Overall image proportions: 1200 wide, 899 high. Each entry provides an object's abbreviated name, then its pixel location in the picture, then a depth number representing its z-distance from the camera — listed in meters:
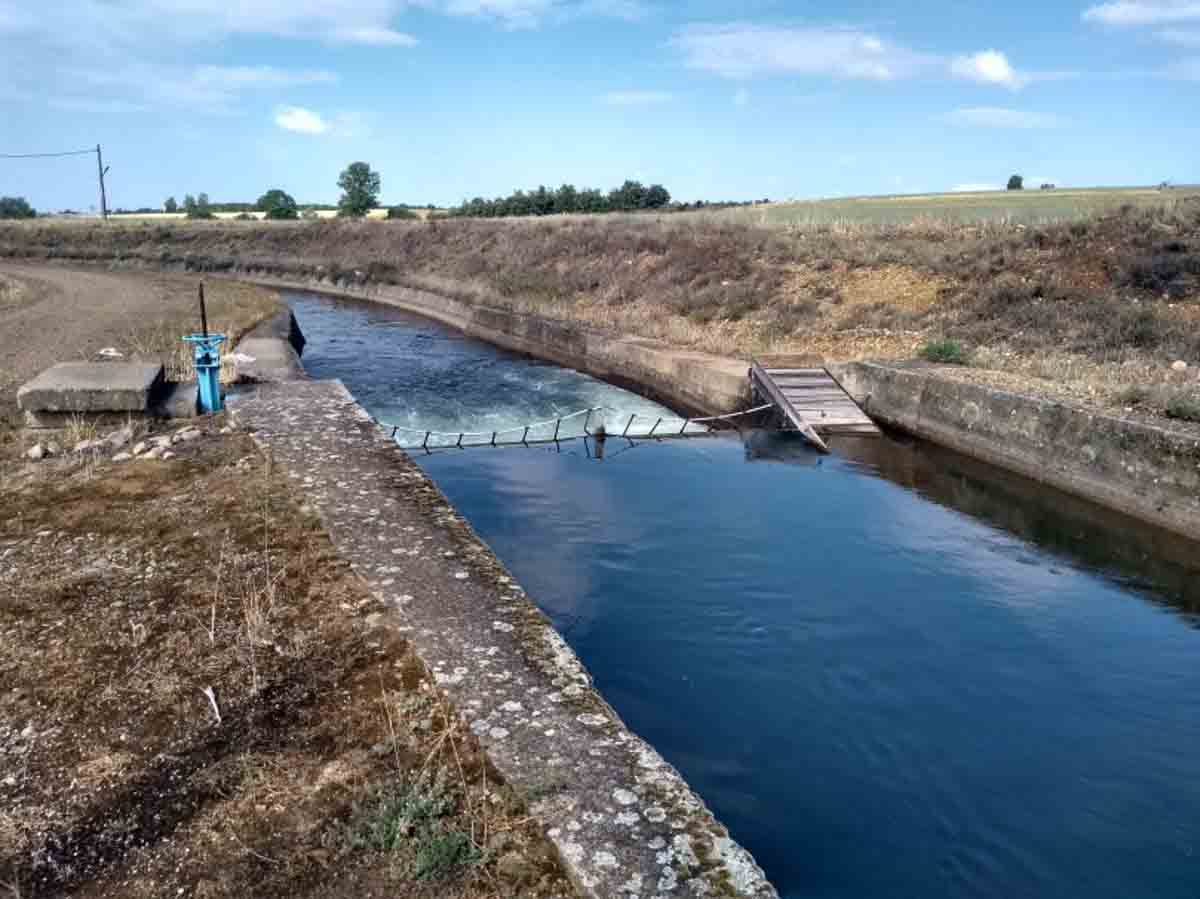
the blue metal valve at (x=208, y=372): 9.13
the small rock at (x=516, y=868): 2.87
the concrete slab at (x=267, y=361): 11.23
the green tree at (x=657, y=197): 62.31
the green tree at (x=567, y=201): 61.83
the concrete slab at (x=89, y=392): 8.41
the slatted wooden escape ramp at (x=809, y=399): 12.84
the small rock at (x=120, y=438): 7.85
